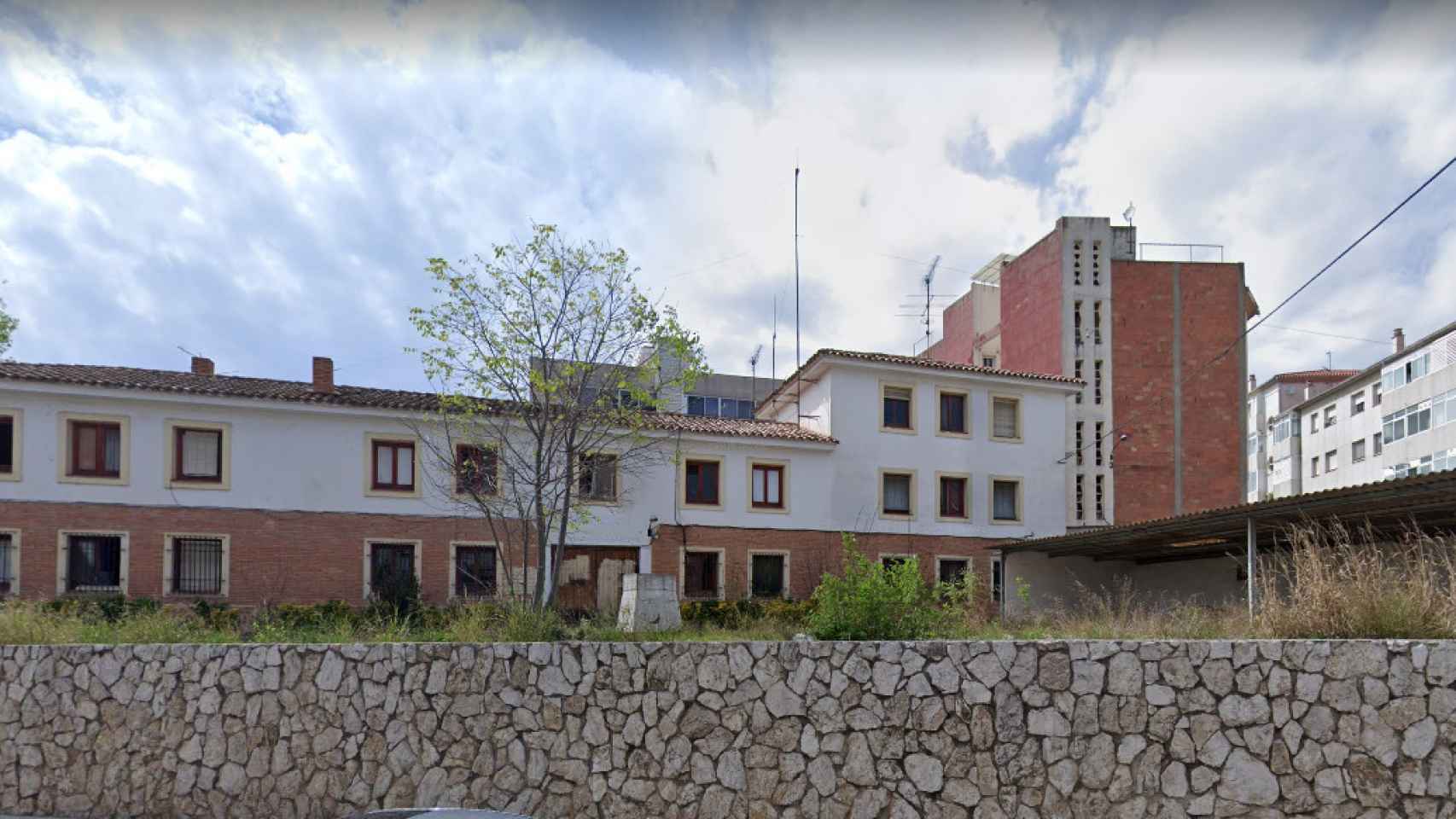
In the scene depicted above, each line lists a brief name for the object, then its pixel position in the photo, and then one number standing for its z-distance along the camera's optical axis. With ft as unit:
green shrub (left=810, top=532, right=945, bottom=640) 30.32
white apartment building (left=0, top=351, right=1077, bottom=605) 68.23
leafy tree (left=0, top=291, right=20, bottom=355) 98.22
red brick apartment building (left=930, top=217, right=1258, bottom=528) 113.80
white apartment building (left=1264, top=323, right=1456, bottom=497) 127.75
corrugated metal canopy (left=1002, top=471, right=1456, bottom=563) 38.42
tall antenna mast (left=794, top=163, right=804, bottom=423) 97.19
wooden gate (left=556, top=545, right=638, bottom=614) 79.15
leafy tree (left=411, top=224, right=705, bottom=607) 51.13
